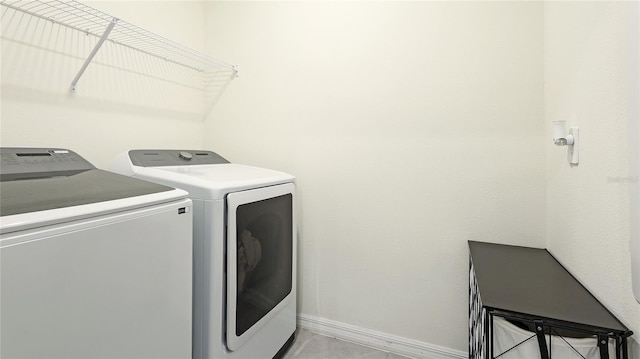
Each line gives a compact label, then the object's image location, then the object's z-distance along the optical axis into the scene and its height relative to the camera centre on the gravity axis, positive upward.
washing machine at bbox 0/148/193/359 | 0.67 -0.22
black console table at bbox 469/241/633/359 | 0.82 -0.38
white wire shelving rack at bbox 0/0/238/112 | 1.33 +0.75
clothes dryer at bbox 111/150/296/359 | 1.24 -0.32
